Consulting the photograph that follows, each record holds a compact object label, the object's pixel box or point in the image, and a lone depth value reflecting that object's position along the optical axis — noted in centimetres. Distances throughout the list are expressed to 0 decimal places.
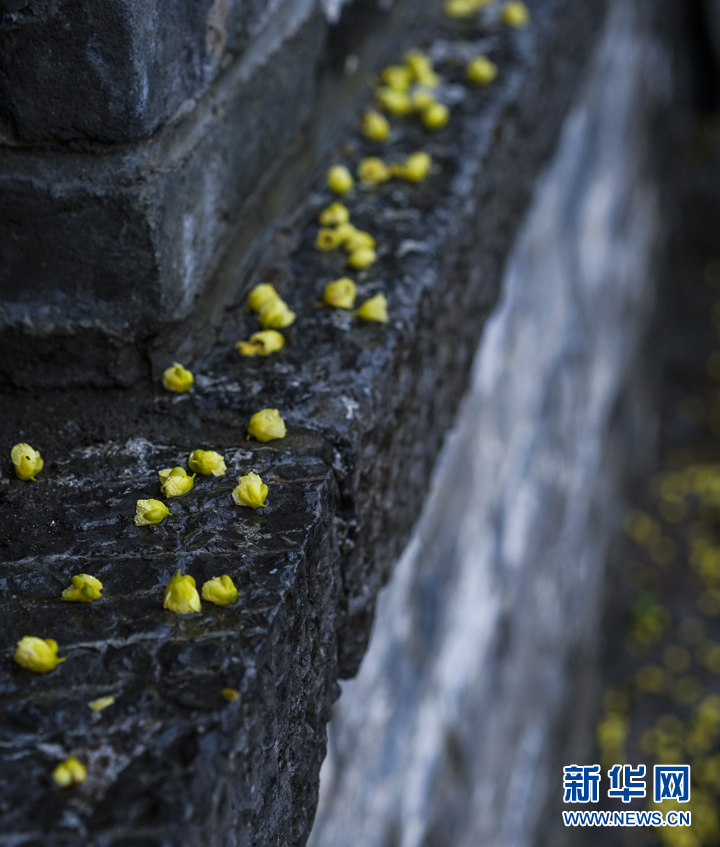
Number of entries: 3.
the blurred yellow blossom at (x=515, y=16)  170
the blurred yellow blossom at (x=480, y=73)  148
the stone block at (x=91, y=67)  117
